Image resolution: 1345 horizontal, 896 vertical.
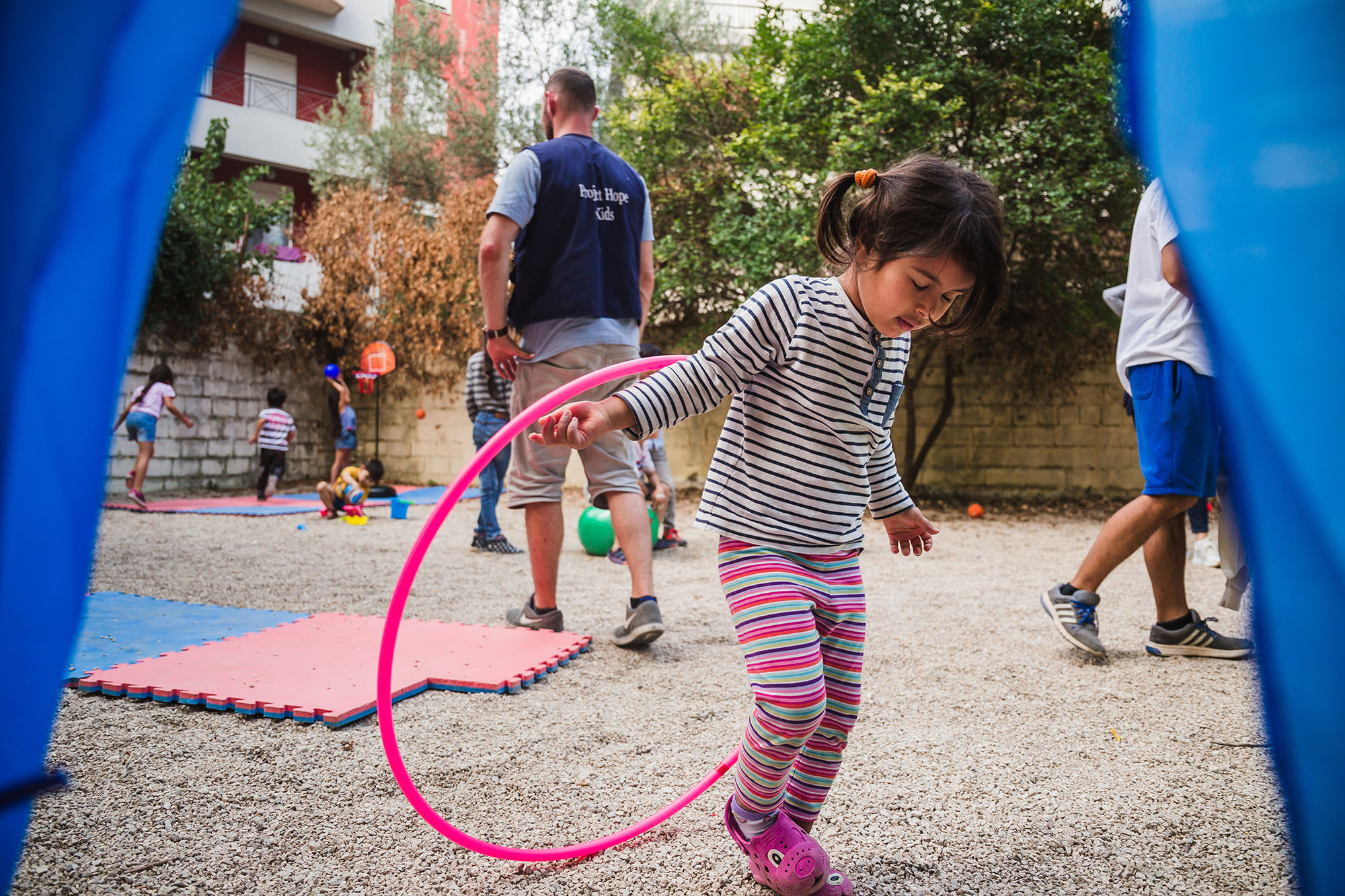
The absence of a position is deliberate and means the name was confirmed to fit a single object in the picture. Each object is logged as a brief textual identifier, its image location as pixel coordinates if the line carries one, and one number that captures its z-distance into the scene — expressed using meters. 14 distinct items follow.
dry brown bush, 12.03
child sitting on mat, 7.61
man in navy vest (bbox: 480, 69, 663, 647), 3.00
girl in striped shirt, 1.42
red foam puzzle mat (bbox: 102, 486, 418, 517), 8.11
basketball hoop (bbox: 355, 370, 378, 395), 11.65
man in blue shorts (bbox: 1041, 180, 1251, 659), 2.63
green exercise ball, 5.54
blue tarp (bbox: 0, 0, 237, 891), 0.61
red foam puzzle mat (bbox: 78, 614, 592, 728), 2.29
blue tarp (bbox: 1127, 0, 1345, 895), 0.54
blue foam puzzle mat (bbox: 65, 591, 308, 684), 2.67
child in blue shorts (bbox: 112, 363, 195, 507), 8.20
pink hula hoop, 1.42
